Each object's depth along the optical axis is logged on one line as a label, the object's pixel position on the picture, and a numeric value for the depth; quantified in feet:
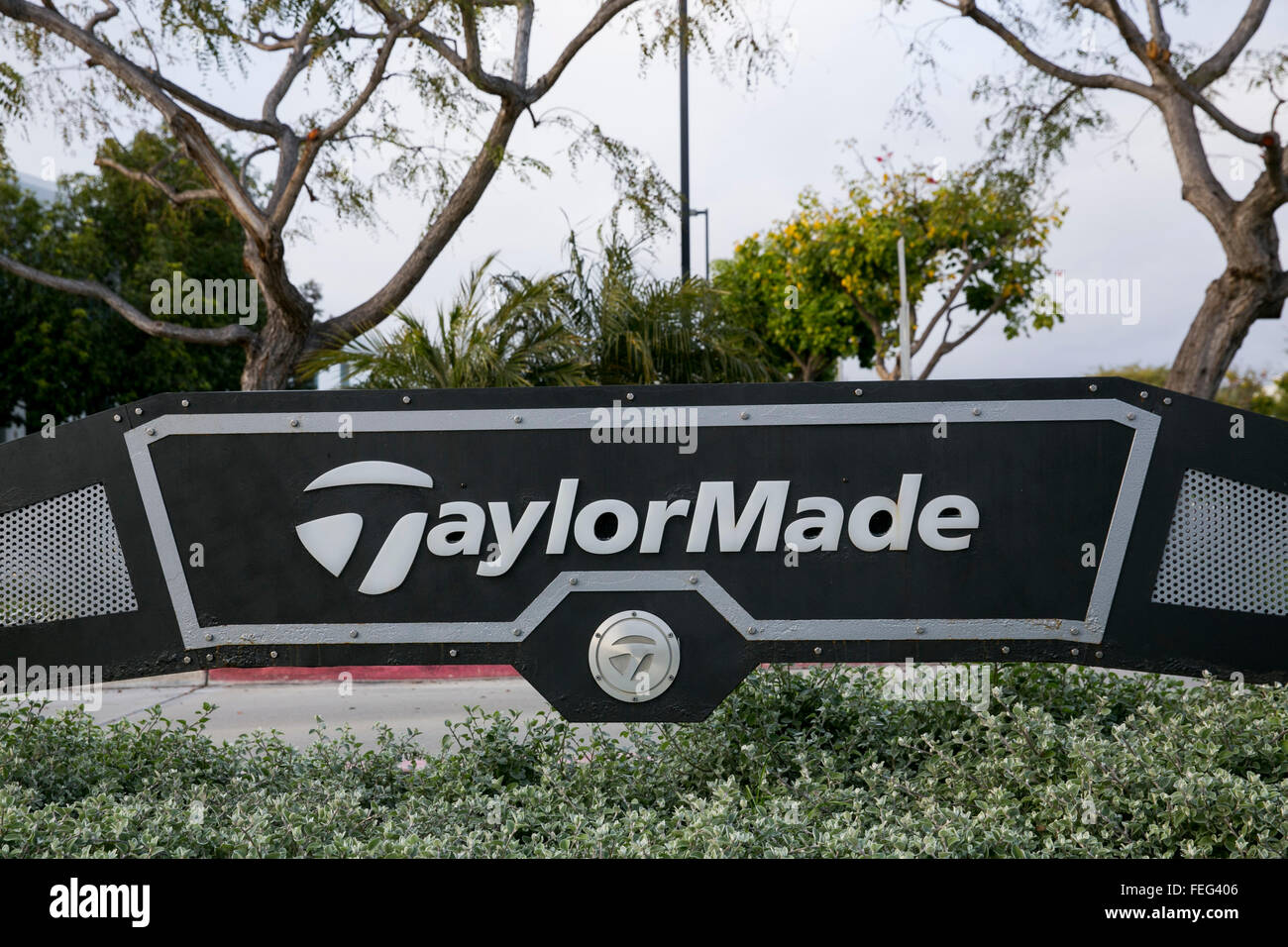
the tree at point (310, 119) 32.86
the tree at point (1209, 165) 31.14
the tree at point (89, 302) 62.80
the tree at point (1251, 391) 105.50
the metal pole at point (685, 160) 39.28
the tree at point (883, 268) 60.03
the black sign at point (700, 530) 10.70
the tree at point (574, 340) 30.37
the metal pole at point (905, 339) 35.65
